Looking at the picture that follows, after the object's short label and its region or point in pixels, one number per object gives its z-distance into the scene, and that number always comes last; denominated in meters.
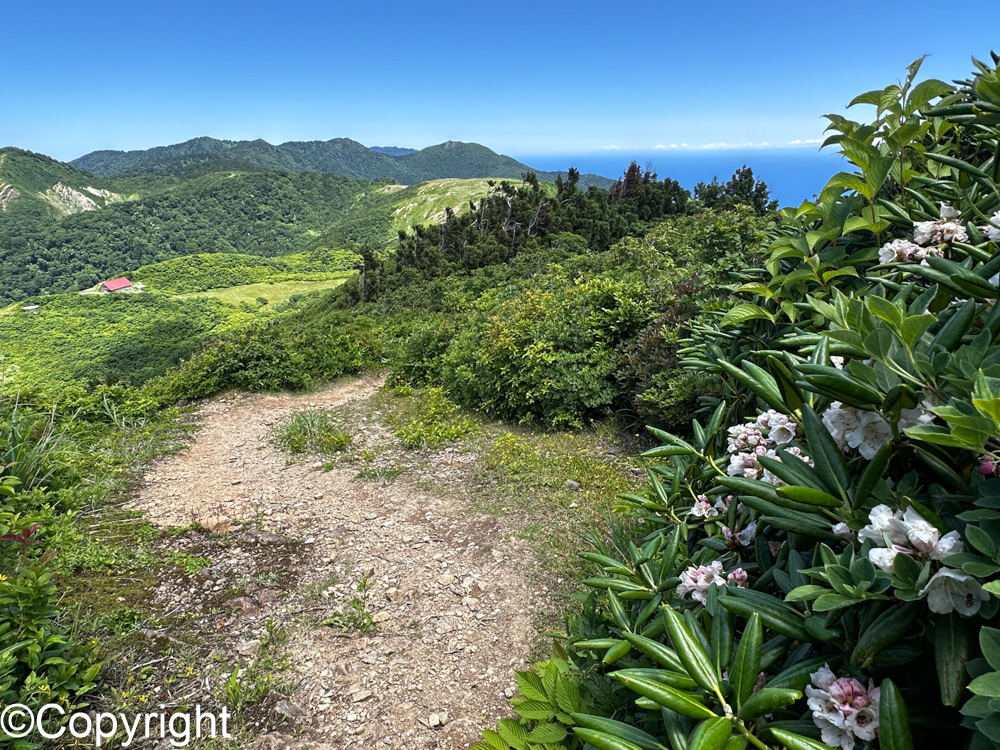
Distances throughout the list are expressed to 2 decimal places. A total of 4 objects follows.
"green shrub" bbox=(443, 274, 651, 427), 5.77
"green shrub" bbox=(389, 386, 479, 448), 6.03
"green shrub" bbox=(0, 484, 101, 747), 2.21
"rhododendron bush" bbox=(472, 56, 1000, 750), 0.74
